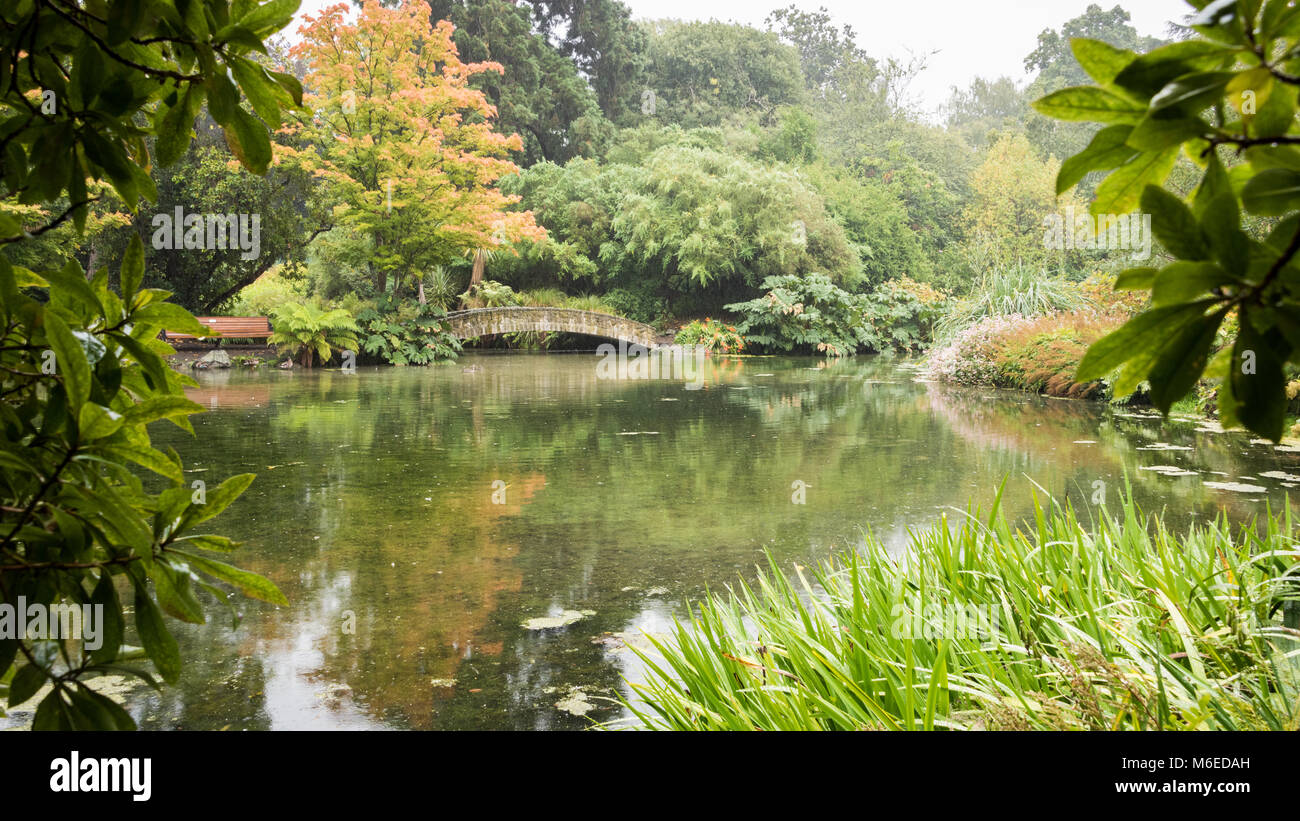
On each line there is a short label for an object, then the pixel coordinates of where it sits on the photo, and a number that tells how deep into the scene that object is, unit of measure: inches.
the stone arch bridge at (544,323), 681.6
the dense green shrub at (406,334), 606.9
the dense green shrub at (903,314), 743.1
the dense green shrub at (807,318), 712.4
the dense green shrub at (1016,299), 497.0
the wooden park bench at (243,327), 600.4
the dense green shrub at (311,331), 558.6
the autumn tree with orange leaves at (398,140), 585.9
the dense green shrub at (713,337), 741.3
